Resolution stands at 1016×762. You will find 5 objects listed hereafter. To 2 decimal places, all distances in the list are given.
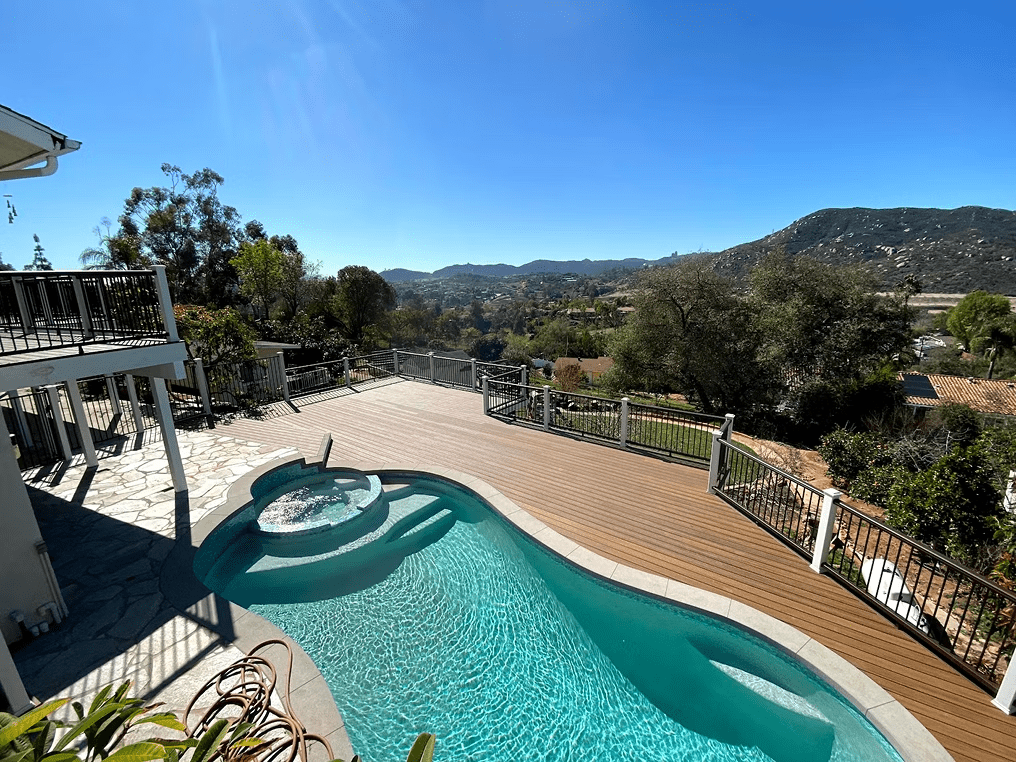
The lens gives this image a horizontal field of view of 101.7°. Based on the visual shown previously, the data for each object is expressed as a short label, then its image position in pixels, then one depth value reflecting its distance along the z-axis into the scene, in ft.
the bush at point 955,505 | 23.57
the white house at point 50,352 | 13.62
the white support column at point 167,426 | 22.16
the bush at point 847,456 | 36.60
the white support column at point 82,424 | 24.99
